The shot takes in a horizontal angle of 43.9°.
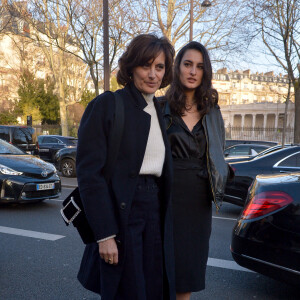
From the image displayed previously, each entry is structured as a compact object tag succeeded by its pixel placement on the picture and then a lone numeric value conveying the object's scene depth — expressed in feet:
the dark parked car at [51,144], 55.14
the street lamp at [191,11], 54.24
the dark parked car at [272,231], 9.61
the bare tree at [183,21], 65.46
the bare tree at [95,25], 56.65
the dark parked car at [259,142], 47.46
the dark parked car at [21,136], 44.96
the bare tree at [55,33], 60.26
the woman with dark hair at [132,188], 5.64
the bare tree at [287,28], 51.12
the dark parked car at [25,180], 22.99
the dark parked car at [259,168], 21.85
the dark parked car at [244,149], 42.24
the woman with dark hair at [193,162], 6.97
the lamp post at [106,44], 38.01
